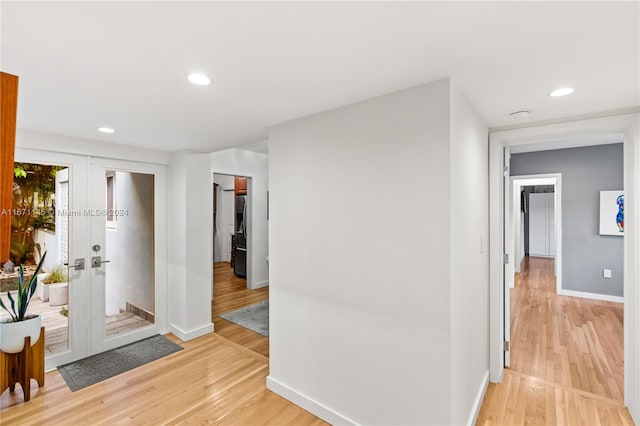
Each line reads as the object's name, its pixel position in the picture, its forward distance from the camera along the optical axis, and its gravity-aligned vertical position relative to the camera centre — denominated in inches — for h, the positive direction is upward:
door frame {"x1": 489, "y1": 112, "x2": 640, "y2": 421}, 85.0 -2.4
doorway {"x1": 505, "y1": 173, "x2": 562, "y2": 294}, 309.4 -8.1
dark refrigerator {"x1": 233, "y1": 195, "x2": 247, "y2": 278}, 238.2 -18.9
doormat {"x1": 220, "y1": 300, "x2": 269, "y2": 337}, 155.6 -57.3
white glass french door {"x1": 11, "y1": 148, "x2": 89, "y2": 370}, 111.4 -9.1
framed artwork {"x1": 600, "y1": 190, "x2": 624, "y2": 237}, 181.0 +1.2
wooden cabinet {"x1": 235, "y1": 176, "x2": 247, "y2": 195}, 239.9 +23.1
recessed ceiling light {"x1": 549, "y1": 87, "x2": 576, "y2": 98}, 71.2 +29.6
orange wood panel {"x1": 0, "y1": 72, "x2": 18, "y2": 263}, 36.9 +8.9
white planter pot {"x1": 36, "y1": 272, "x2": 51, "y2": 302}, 114.0 -28.5
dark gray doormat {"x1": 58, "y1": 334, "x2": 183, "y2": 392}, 109.5 -58.8
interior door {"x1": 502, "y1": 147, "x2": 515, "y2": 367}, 112.7 -22.8
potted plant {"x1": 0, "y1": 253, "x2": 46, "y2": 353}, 96.2 -35.5
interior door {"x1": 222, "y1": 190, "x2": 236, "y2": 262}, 308.8 -7.8
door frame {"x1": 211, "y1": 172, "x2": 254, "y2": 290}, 221.6 -19.7
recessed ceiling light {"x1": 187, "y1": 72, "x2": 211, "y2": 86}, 63.1 +29.0
